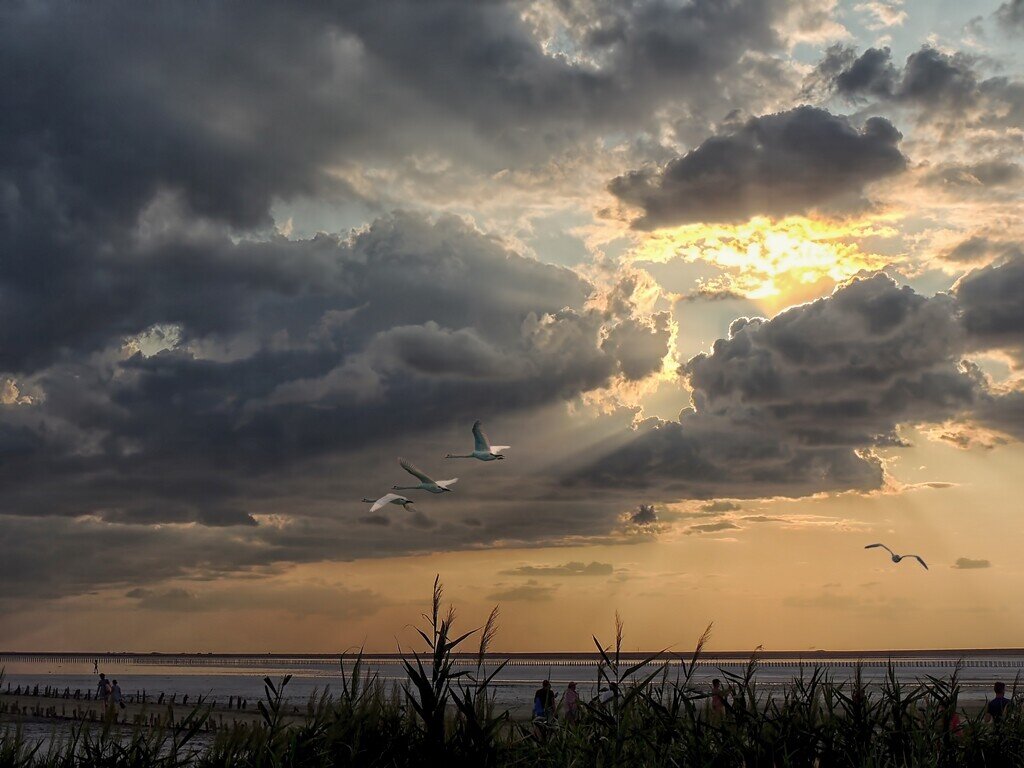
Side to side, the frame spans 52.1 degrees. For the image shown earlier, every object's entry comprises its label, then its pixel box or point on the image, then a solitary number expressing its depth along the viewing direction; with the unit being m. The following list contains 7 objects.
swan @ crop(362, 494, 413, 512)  38.85
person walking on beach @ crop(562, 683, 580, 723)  15.55
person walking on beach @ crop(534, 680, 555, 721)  23.72
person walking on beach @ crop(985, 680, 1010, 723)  17.50
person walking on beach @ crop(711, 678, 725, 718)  14.93
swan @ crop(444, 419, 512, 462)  45.00
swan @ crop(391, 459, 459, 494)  41.84
